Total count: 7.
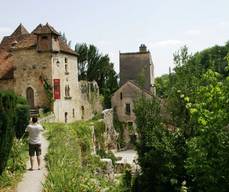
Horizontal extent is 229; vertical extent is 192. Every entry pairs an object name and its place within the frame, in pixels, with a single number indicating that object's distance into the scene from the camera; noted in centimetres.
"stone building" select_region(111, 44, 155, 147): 3482
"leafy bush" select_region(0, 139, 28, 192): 952
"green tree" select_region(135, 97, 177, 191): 1250
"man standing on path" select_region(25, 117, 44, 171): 1105
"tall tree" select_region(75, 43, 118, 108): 4620
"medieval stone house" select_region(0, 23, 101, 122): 2751
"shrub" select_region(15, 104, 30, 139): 1594
